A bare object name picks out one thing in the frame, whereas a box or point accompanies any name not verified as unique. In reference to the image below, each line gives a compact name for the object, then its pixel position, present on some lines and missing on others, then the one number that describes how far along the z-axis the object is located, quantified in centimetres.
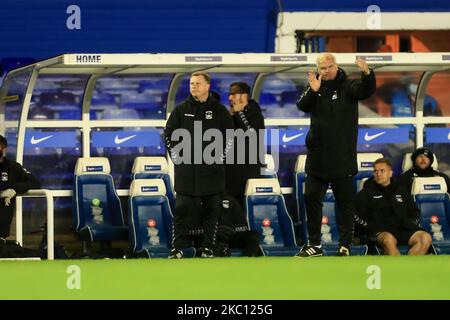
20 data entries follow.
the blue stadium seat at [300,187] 1802
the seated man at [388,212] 1723
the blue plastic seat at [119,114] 1844
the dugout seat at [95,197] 1775
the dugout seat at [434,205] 1808
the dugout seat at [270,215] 1752
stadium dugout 1803
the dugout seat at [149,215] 1731
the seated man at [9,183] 1662
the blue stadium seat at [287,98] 1877
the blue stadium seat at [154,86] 1848
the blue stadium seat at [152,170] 1802
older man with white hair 1506
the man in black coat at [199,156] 1551
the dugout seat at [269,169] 1809
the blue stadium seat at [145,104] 1847
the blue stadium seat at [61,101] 1831
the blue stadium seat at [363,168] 1827
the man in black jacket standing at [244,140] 1695
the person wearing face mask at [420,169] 1805
